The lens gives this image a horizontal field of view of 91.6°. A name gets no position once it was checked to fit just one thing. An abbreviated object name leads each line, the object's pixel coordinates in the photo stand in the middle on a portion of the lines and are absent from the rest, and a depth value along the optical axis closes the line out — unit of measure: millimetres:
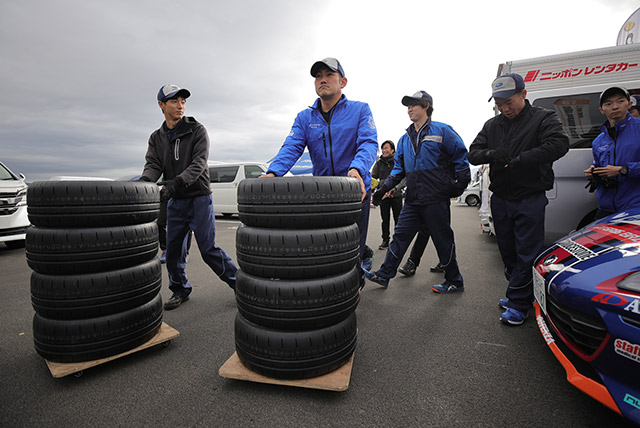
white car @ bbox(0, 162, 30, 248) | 5487
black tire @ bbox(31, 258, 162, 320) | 1892
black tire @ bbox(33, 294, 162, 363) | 1901
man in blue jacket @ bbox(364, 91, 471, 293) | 3205
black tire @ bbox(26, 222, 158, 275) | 1855
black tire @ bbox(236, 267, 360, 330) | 1638
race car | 1255
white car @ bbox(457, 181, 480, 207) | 18453
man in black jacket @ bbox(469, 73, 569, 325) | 2457
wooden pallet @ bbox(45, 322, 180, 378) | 1822
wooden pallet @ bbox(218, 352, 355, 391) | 1655
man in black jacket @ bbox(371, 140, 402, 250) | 5914
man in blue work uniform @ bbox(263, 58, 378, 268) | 2312
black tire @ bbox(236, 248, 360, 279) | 1621
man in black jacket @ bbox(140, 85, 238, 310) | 2859
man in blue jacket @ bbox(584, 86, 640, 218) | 2697
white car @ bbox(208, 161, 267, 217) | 10664
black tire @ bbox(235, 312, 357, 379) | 1673
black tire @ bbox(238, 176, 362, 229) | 1604
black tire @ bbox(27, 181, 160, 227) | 1825
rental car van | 3279
